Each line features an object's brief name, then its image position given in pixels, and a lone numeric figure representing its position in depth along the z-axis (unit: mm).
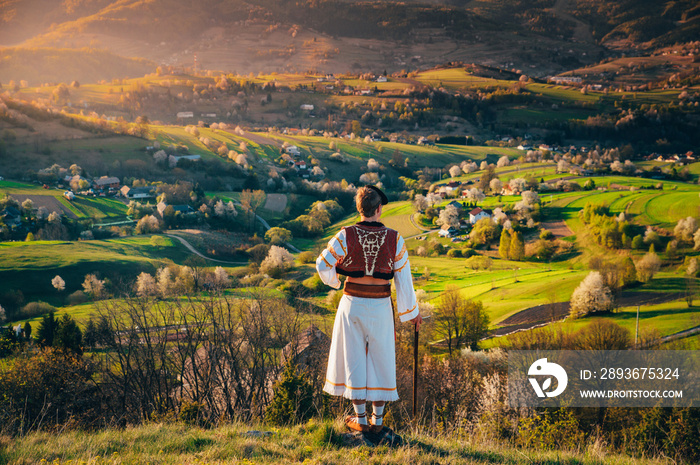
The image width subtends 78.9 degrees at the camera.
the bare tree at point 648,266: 48969
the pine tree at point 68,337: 22625
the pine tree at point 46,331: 28547
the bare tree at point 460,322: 34656
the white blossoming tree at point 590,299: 38781
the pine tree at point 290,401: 7332
